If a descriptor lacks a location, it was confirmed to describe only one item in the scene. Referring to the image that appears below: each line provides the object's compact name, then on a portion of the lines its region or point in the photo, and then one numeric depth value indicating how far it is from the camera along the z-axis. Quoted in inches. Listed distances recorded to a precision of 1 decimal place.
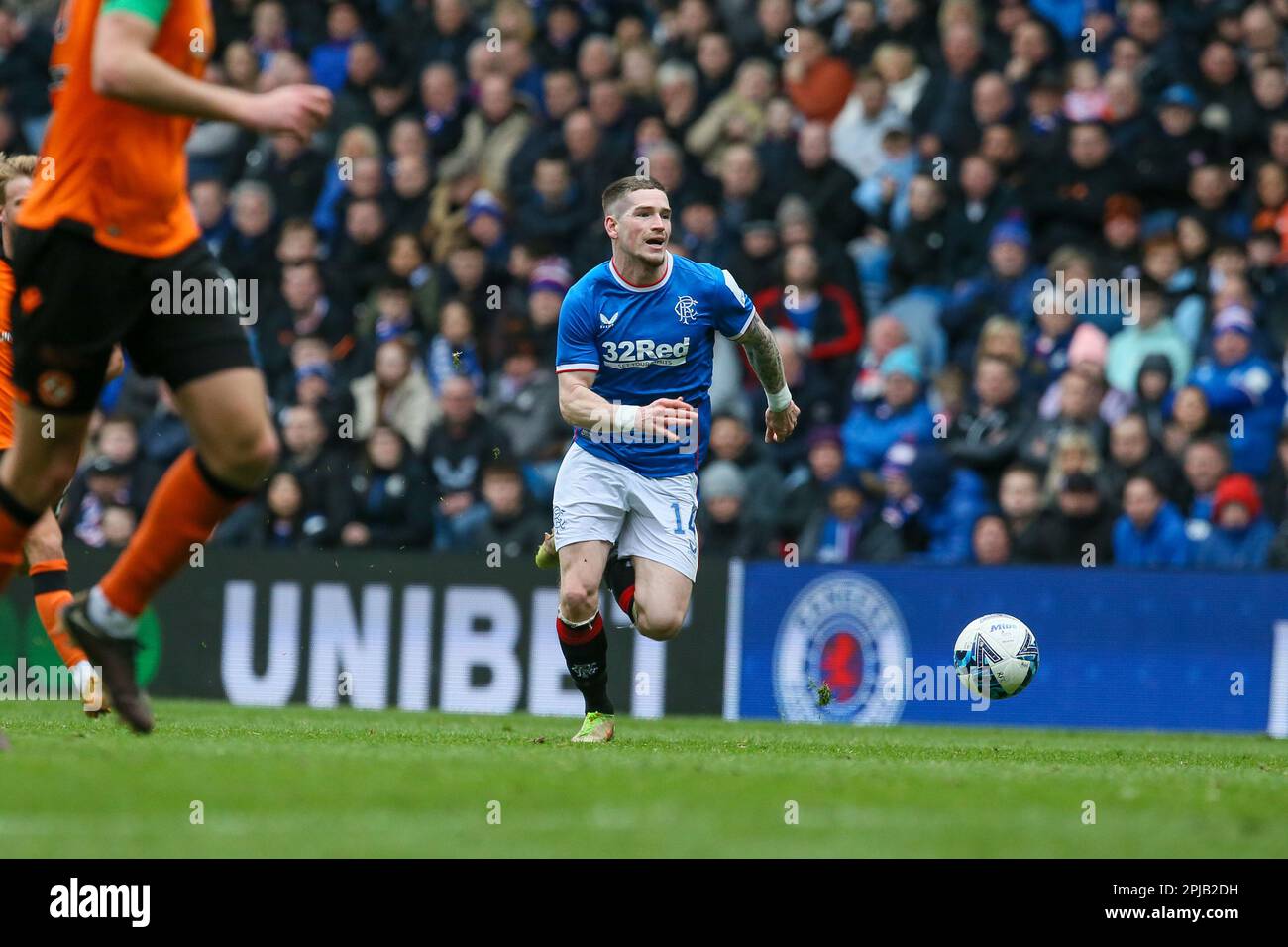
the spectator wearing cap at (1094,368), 549.3
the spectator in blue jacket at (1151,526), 517.0
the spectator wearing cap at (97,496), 622.2
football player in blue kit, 364.2
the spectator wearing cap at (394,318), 641.6
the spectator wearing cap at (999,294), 579.2
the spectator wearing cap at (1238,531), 511.5
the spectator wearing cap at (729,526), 560.4
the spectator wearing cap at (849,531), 544.4
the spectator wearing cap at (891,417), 563.8
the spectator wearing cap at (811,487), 561.9
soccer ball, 394.6
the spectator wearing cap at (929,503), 547.2
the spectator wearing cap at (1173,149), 575.2
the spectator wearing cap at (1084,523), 523.5
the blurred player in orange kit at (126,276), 244.5
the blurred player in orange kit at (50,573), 368.2
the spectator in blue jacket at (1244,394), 529.3
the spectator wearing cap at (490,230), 653.3
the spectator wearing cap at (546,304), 616.8
